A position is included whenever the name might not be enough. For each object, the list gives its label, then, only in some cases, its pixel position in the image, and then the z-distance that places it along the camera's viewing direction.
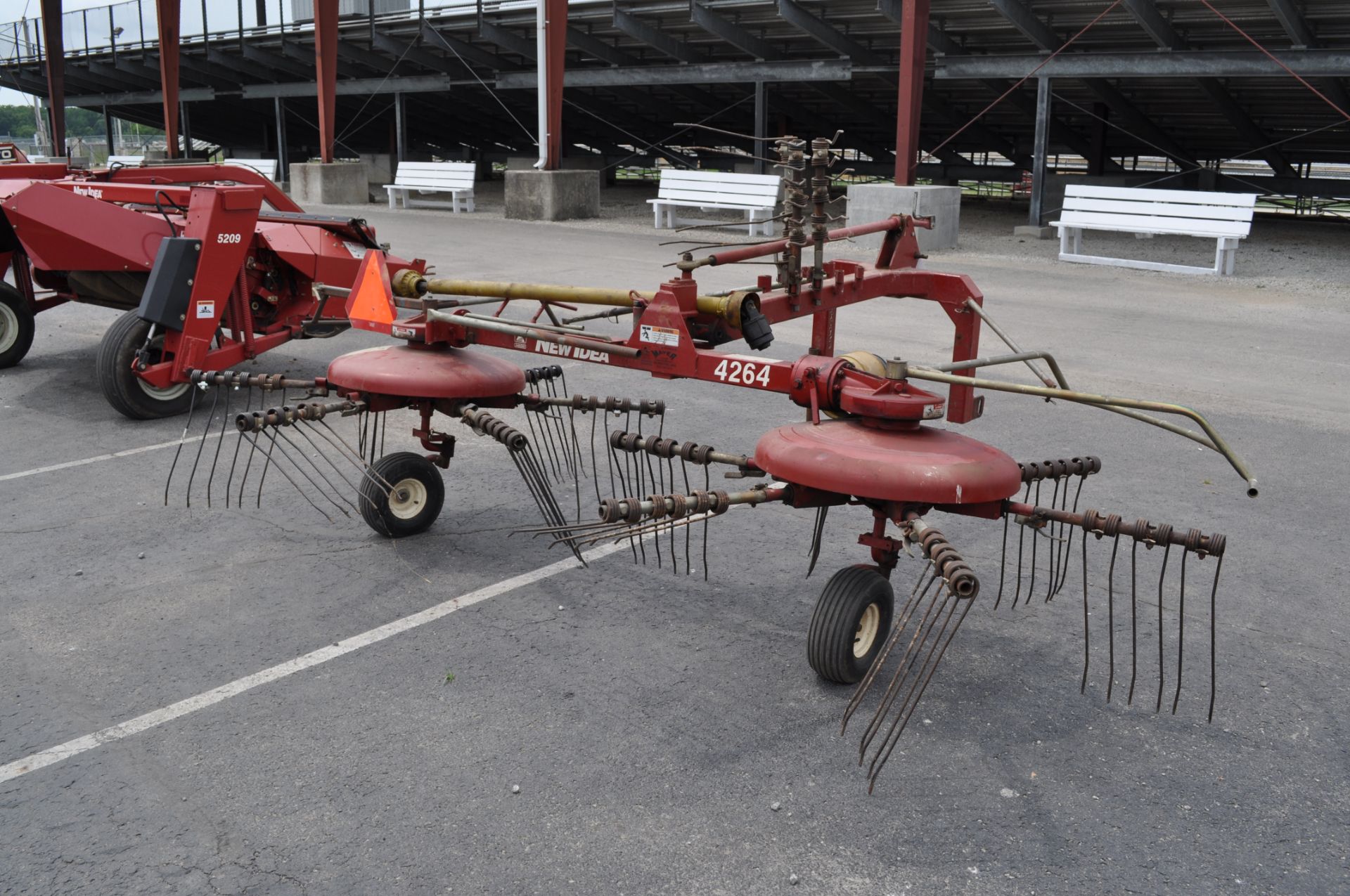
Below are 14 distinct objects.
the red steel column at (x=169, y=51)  27.22
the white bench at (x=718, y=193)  18.67
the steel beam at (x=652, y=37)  21.19
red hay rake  3.53
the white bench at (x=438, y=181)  23.02
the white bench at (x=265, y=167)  25.12
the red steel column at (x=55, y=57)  30.12
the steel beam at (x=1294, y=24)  14.43
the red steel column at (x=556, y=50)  19.20
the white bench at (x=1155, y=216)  14.28
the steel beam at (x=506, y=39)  23.06
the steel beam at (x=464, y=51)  24.55
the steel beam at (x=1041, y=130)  17.14
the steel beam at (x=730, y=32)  19.88
